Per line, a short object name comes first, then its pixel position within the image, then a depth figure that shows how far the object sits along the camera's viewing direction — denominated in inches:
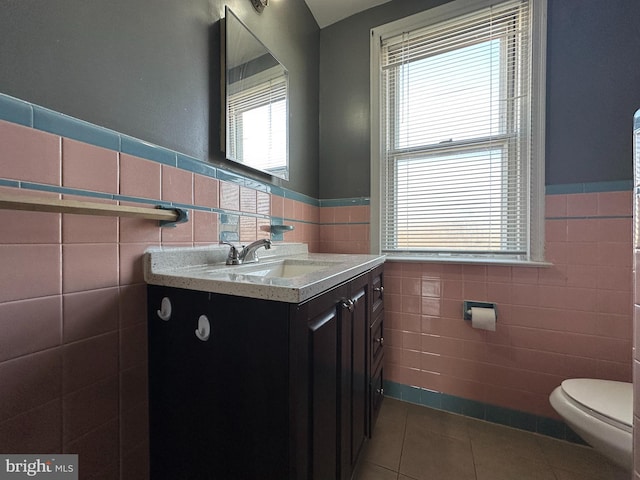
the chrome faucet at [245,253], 41.9
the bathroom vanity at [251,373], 24.2
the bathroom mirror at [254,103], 43.9
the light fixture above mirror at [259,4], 50.5
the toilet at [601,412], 34.3
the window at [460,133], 55.9
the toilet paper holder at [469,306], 58.2
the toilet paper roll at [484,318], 55.4
